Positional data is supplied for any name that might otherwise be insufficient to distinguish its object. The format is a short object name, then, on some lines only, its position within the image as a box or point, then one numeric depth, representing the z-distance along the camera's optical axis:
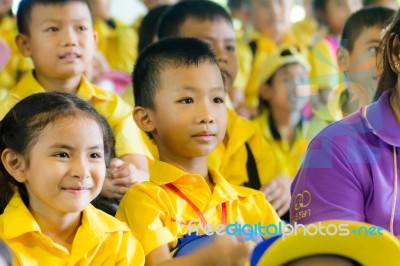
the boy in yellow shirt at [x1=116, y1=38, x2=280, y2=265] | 2.68
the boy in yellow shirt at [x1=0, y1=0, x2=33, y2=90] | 3.79
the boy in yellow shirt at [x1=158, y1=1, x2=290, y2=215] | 3.05
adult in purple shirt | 2.56
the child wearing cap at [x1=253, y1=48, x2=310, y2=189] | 3.24
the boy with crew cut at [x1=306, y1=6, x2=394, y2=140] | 3.00
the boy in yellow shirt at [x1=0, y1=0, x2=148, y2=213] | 3.12
